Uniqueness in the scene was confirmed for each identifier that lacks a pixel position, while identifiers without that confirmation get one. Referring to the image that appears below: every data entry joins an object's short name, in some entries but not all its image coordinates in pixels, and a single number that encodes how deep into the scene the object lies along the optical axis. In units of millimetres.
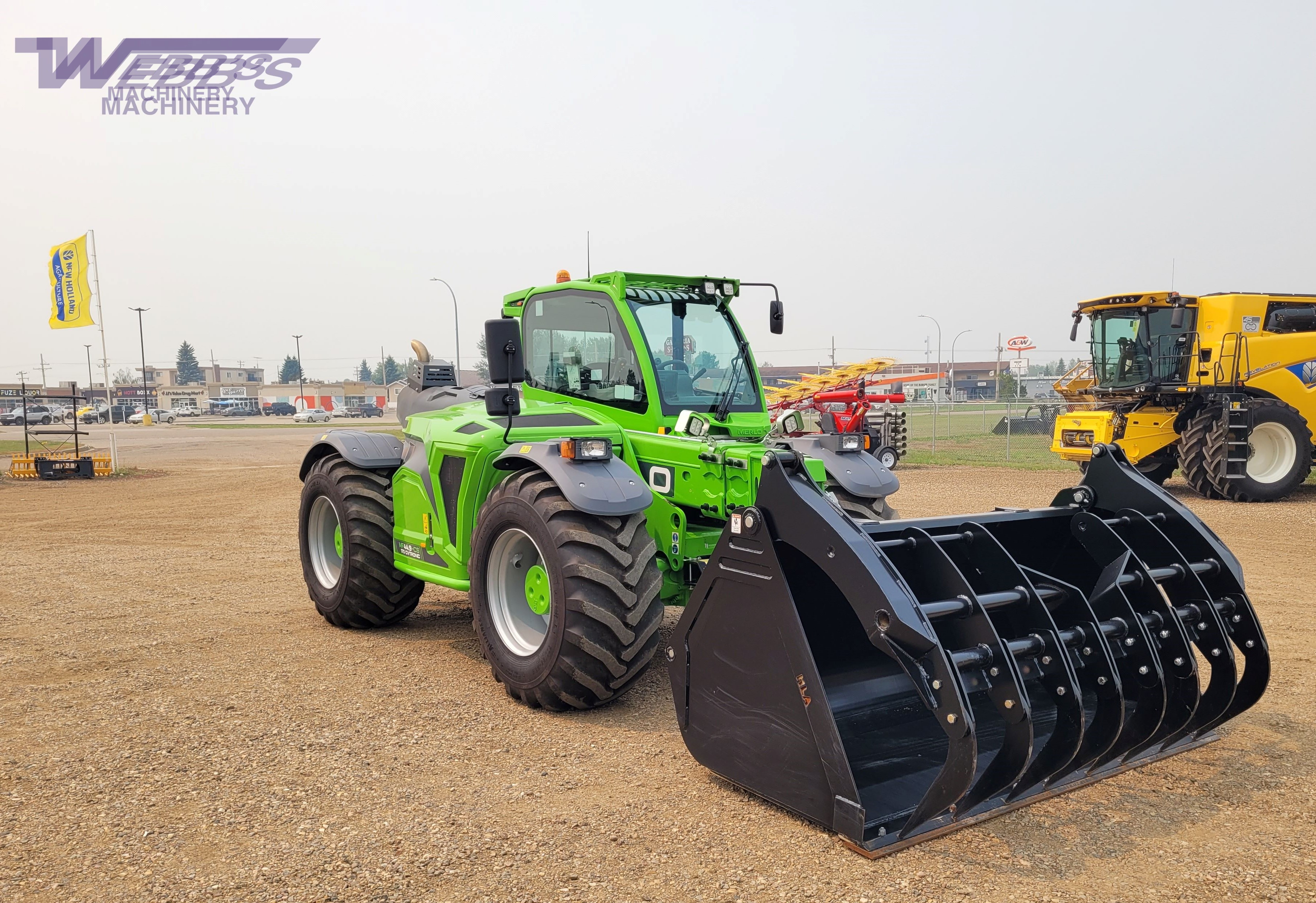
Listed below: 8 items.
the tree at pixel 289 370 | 157875
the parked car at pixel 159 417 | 68938
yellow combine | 14344
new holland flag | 20547
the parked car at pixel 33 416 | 58469
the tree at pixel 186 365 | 148750
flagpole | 20422
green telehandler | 3320
